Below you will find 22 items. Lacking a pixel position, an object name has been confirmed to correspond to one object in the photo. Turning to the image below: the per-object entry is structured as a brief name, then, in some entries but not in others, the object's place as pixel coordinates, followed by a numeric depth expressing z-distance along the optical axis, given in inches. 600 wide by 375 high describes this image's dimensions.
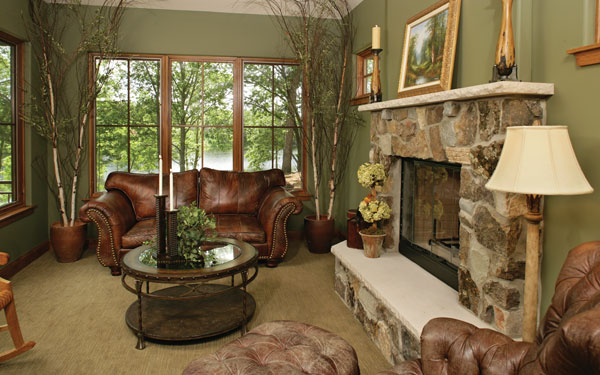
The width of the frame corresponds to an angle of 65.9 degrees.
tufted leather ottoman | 72.1
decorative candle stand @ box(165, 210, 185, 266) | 114.2
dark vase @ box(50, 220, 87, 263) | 180.5
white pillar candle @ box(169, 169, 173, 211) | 110.7
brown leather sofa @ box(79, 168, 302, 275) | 163.6
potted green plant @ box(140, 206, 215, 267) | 117.1
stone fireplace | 89.6
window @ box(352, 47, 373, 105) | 197.6
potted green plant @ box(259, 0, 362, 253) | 201.2
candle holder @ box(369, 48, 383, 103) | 147.5
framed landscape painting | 117.6
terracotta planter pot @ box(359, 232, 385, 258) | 137.8
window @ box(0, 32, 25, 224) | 171.2
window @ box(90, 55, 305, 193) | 207.2
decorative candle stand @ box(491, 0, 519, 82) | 91.4
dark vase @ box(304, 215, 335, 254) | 198.2
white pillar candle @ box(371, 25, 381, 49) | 145.5
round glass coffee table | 109.0
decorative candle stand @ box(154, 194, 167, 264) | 115.4
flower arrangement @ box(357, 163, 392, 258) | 138.0
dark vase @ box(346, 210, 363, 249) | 148.2
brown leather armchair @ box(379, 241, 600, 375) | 54.1
